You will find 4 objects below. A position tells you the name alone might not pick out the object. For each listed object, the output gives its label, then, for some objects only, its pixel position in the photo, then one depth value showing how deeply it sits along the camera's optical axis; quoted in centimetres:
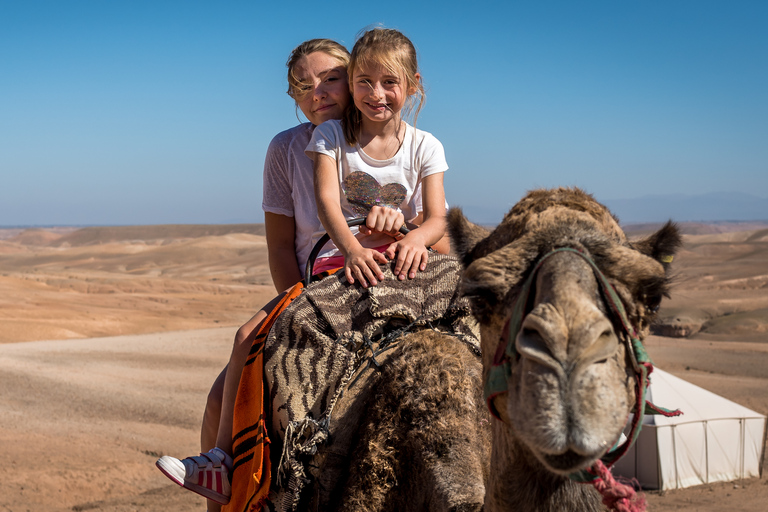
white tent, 1264
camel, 183
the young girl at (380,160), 388
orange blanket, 329
